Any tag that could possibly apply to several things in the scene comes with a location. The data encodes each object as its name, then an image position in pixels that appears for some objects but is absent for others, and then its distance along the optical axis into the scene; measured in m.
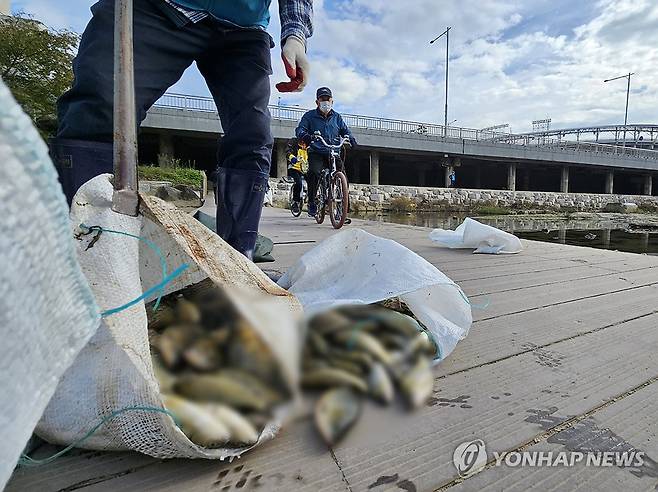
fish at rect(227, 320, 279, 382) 0.27
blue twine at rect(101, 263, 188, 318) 0.53
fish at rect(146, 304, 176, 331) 0.45
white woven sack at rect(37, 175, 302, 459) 0.52
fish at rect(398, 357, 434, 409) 0.31
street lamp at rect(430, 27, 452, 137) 19.41
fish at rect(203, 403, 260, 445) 0.33
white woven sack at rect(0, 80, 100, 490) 0.28
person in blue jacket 4.62
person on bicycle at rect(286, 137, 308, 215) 4.87
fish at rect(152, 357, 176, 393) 0.40
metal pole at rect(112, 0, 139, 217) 0.66
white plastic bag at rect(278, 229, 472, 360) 0.95
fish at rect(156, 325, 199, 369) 0.32
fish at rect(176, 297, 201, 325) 0.32
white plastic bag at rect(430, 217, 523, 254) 2.60
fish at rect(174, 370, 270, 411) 0.29
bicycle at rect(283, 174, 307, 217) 5.40
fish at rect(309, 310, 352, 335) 0.29
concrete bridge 15.69
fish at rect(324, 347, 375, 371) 0.28
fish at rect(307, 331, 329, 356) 0.28
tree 9.12
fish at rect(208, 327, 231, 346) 0.28
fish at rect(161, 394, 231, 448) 0.39
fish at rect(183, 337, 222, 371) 0.29
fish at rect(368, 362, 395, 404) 0.29
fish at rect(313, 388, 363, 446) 0.29
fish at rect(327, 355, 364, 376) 0.28
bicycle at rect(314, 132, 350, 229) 4.36
